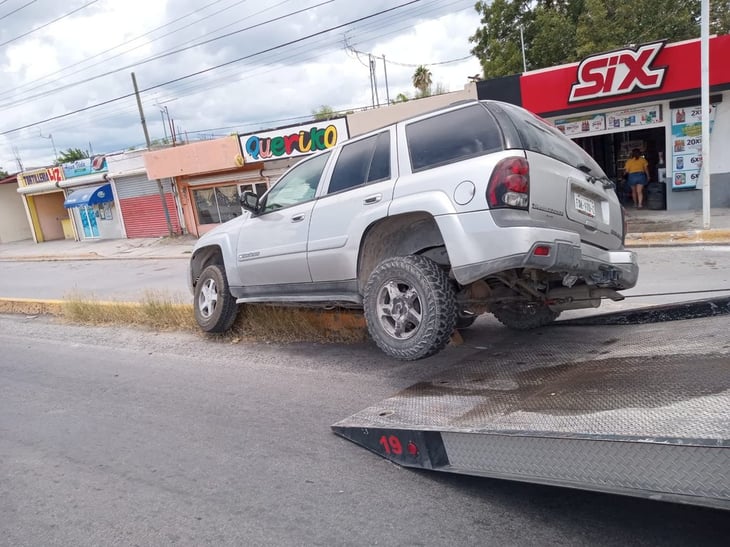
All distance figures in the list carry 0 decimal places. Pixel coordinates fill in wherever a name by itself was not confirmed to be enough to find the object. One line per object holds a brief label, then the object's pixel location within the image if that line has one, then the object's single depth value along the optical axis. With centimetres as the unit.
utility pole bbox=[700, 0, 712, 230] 1061
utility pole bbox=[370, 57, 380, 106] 3555
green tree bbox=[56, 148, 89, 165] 4956
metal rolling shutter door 2584
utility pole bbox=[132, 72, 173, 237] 2472
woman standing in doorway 1513
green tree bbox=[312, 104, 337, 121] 4054
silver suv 346
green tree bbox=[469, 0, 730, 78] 2352
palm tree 4394
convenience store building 1327
